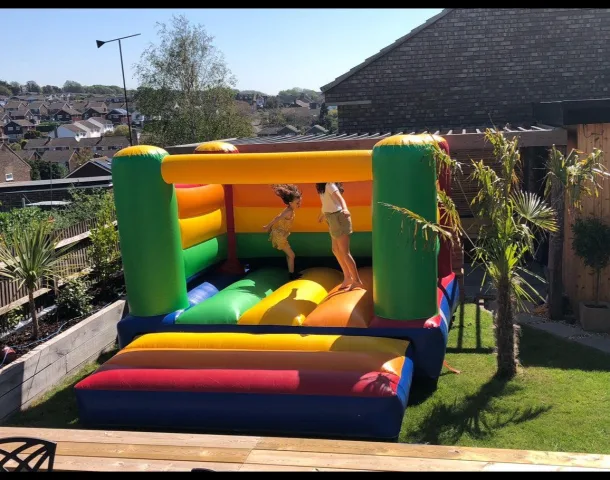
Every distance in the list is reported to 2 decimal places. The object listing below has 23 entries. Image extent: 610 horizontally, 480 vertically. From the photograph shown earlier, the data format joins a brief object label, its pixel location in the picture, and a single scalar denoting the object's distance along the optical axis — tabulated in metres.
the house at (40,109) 144.50
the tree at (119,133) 83.25
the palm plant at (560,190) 6.27
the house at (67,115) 136.10
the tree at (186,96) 29.53
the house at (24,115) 126.39
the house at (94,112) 137.50
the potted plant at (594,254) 8.09
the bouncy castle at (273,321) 5.47
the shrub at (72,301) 8.30
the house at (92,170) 37.81
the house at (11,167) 44.06
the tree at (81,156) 61.98
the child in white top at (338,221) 7.34
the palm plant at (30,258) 7.31
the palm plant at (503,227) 6.09
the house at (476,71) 14.94
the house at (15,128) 114.31
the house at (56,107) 141.00
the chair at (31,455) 3.25
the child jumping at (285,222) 8.45
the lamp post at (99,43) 18.73
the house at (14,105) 136.23
